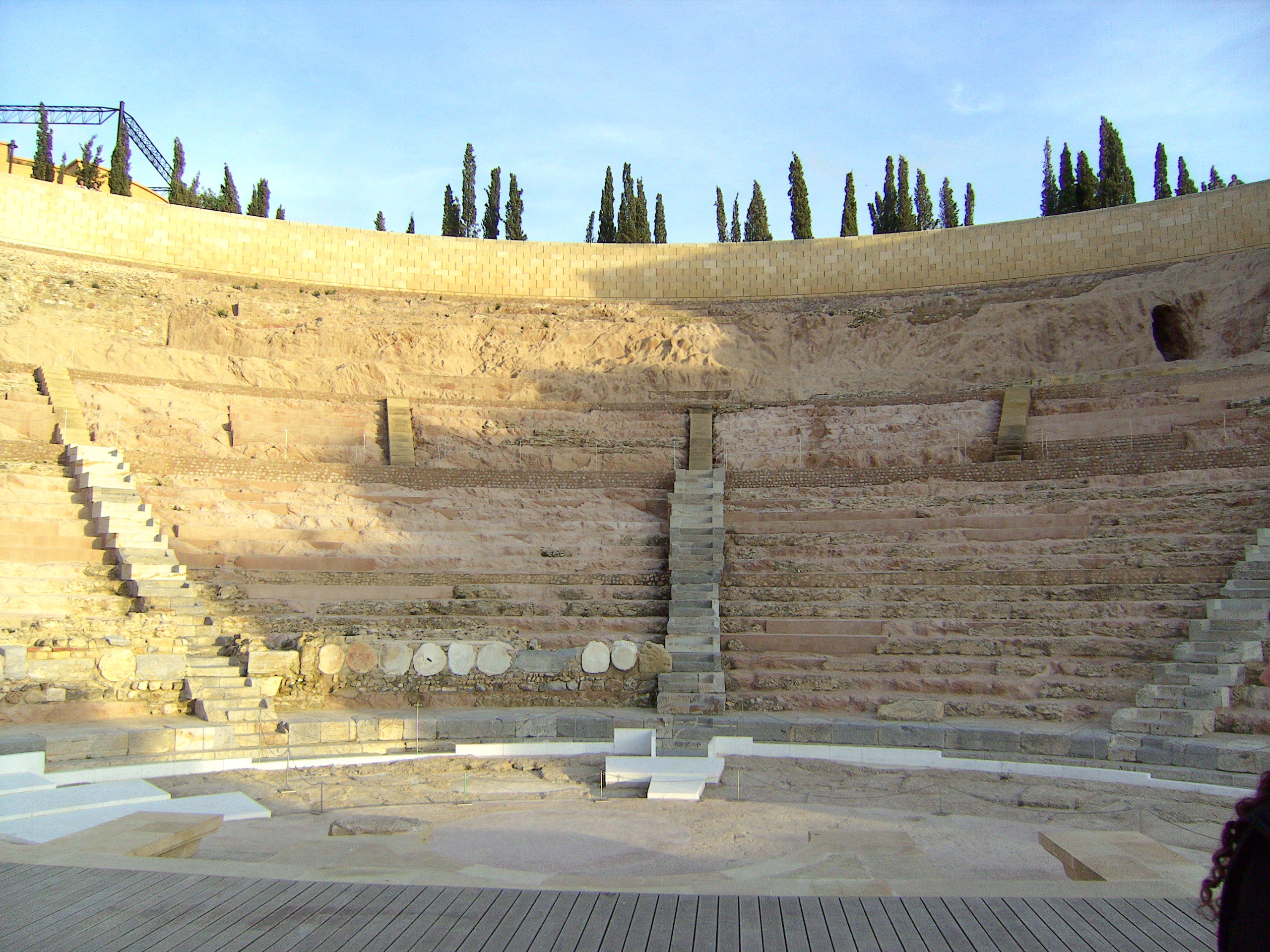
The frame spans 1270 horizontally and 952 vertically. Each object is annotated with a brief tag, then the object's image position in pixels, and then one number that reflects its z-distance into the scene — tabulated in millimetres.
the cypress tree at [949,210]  38656
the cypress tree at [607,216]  33375
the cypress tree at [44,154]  32531
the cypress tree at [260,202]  34406
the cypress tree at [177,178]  32469
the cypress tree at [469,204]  34281
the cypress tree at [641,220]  32875
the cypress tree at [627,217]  32969
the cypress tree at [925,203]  35281
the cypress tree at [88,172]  33125
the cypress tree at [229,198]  35094
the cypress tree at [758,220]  35375
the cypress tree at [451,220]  33656
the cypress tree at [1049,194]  34969
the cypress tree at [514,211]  33031
